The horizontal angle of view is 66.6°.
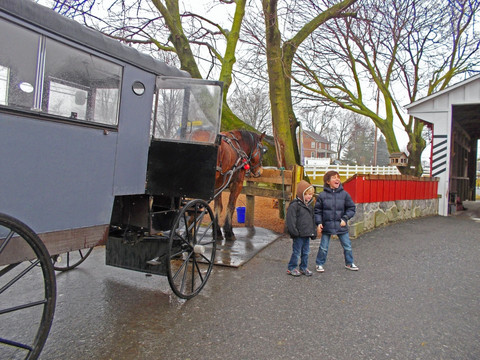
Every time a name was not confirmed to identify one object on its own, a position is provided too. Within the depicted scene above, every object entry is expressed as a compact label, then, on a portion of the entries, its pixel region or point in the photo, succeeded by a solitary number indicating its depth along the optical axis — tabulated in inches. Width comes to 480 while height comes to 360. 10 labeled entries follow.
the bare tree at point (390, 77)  671.1
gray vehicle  92.9
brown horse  241.6
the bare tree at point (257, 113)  1563.0
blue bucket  364.8
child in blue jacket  208.4
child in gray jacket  198.5
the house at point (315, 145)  2822.3
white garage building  447.2
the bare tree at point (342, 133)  2422.5
